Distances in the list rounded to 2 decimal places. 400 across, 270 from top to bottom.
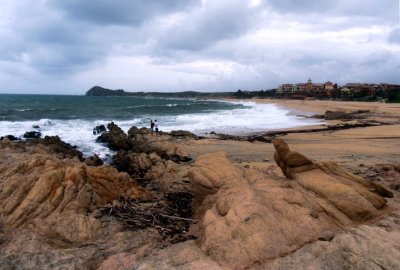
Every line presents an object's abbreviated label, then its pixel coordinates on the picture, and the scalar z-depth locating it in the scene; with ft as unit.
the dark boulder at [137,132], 77.00
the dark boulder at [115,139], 61.05
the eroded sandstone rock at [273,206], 17.58
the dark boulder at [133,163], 40.91
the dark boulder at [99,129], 88.53
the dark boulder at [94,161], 43.51
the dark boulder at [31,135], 78.06
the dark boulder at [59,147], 51.41
